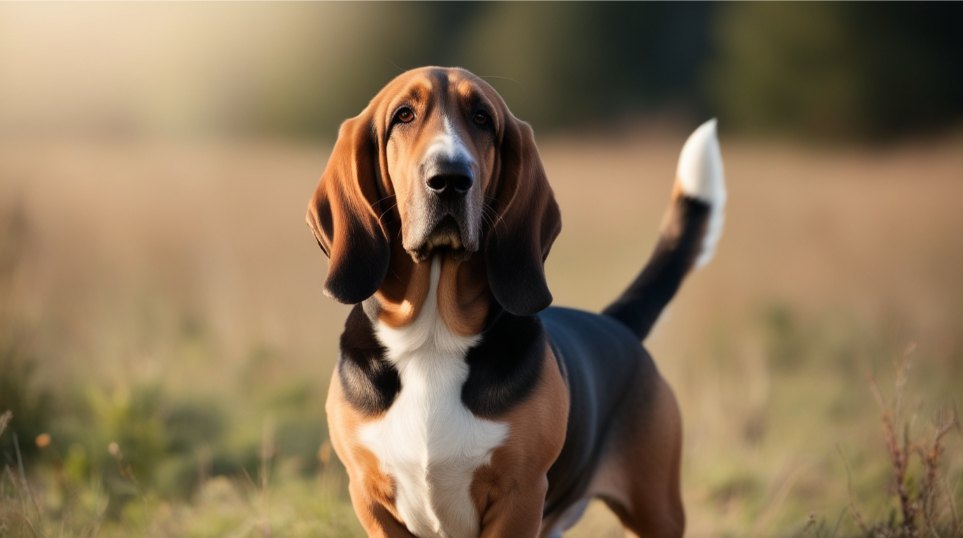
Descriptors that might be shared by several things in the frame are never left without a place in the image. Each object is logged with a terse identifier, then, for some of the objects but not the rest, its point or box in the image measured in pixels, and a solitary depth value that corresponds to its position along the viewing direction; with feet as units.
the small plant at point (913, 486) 30.73
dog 24.77
